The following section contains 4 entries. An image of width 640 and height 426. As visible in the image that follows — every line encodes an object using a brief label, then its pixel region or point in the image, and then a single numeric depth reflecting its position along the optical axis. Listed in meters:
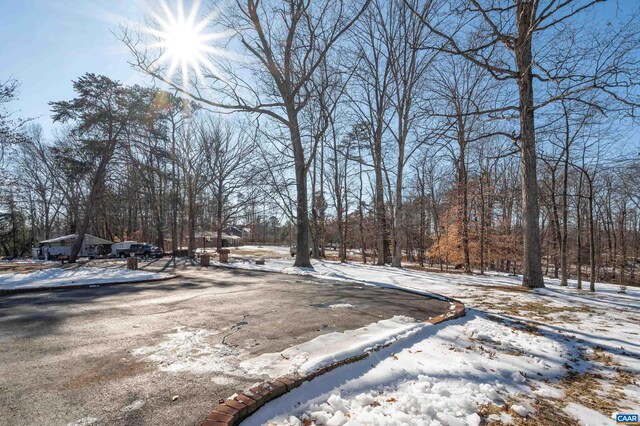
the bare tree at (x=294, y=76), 12.37
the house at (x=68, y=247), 28.84
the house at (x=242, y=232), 83.45
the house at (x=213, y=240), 57.58
